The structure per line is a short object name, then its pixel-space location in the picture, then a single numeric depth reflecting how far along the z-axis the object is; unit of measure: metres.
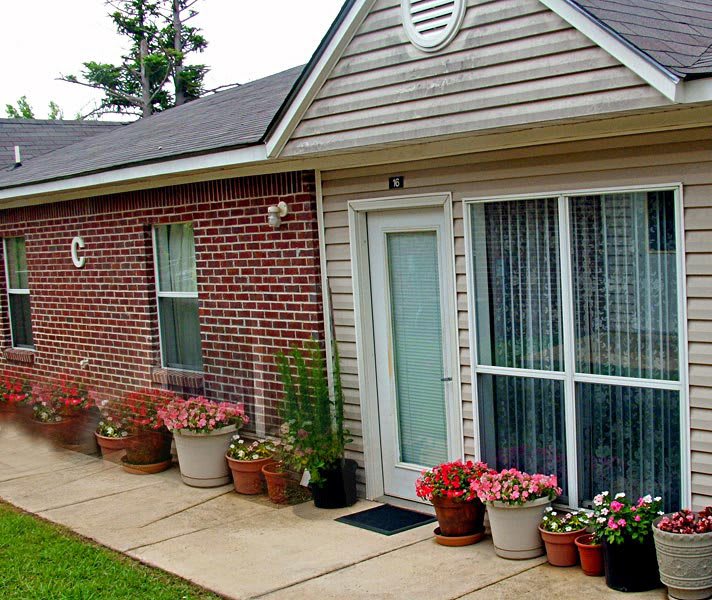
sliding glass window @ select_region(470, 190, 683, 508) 5.91
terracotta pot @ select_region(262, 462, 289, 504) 8.07
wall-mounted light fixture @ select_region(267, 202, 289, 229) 8.17
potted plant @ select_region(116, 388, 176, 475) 9.43
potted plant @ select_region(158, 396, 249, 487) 8.67
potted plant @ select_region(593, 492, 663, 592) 5.64
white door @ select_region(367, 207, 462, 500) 7.26
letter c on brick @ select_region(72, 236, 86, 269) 10.96
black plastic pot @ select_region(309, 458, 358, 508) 7.77
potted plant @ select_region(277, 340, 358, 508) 7.74
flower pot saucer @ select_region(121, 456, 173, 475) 9.45
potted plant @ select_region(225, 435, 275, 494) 8.37
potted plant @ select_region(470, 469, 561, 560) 6.26
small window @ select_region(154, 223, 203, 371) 9.69
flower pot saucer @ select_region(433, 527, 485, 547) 6.70
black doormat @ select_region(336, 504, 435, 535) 7.25
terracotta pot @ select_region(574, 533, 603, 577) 5.88
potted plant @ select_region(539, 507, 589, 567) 6.08
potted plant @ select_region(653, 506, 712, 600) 5.33
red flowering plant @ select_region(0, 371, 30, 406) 11.77
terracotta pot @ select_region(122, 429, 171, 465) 9.42
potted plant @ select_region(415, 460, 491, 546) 6.65
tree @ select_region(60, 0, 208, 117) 34.88
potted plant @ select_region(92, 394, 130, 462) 9.98
